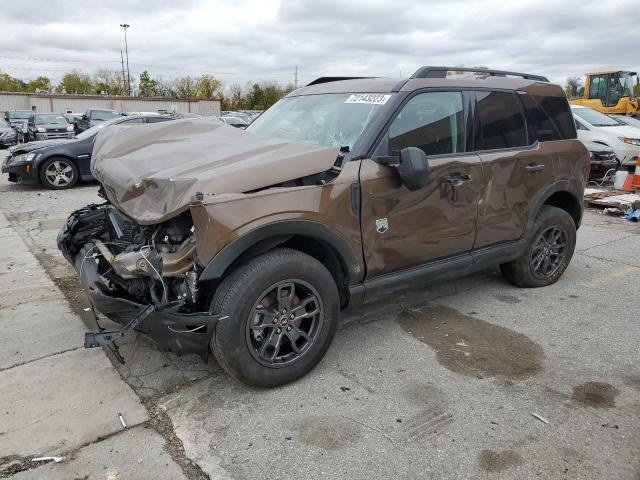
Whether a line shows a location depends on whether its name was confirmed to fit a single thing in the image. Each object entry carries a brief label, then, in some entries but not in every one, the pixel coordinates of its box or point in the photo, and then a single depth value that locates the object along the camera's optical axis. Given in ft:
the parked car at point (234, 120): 64.51
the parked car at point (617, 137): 40.05
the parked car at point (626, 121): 46.74
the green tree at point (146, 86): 218.79
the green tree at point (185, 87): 231.30
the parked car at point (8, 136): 65.72
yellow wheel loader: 63.67
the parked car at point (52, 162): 33.63
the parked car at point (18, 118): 72.13
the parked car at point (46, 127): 69.97
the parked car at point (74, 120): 69.26
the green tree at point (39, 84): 257.14
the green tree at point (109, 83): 238.23
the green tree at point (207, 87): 229.45
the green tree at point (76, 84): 244.63
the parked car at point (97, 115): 64.75
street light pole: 238.27
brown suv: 9.31
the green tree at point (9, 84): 238.48
